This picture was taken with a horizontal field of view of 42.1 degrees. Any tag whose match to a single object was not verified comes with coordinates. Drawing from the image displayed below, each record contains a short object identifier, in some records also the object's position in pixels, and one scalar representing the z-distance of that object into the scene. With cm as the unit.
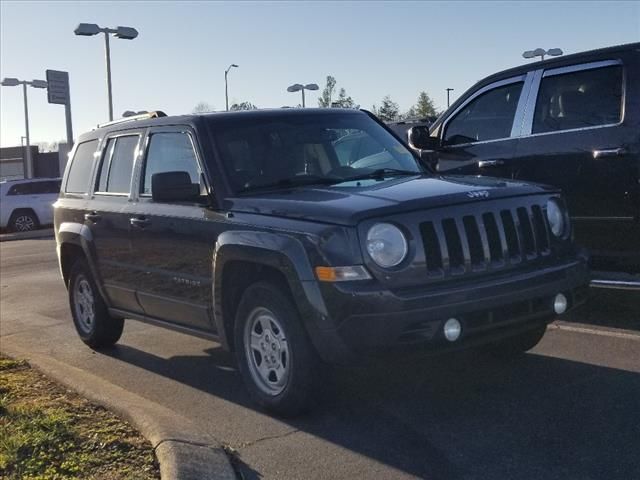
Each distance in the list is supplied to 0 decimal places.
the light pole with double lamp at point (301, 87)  3878
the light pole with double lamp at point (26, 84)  4327
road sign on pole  3200
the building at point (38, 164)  4622
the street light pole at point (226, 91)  3663
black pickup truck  658
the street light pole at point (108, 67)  2866
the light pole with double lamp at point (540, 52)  3760
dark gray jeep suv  451
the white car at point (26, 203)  2478
